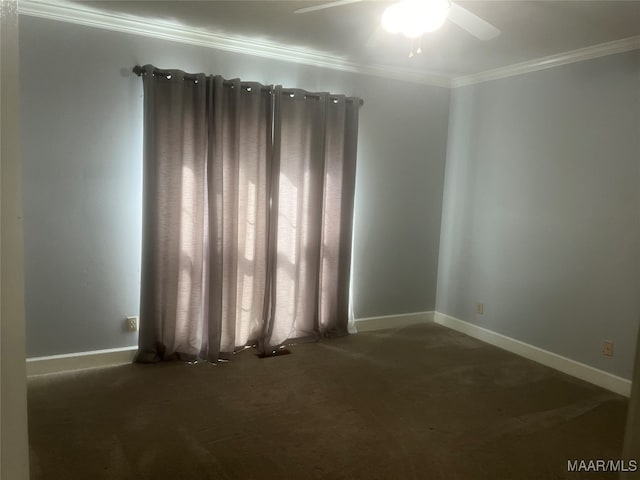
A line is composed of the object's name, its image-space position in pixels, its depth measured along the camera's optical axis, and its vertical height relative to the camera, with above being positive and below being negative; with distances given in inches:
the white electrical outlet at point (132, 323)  132.3 -39.4
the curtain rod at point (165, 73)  124.2 +29.7
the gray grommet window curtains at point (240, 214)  128.5 -7.8
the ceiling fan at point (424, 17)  78.1 +31.1
